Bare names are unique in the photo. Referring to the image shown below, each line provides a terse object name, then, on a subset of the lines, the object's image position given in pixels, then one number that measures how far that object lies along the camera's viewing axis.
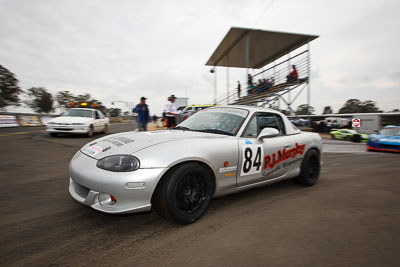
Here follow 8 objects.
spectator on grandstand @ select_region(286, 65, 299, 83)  13.13
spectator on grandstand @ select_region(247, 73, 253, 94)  14.79
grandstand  12.42
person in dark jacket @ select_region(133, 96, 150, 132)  8.70
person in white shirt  8.70
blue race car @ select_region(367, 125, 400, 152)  8.23
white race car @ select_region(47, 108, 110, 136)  8.80
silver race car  1.96
